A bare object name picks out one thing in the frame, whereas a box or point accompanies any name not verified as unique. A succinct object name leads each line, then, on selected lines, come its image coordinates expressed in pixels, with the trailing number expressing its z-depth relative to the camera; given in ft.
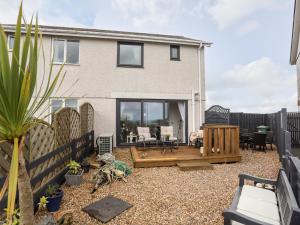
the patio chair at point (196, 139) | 26.09
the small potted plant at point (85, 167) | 16.44
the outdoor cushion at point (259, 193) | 8.06
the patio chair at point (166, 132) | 25.87
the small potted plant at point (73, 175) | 13.37
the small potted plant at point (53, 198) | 9.66
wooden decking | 18.60
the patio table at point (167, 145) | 24.75
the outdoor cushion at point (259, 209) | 6.63
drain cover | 9.13
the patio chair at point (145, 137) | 25.58
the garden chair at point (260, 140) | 25.99
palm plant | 4.66
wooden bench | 5.43
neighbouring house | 27.45
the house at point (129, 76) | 27.09
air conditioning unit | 22.05
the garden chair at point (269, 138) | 28.19
